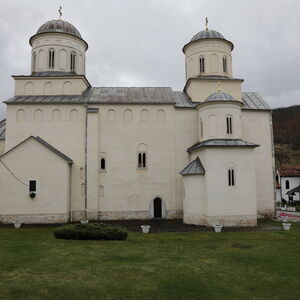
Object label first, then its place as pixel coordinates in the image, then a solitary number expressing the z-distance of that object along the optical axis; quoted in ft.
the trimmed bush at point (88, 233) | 51.16
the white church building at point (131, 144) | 70.74
